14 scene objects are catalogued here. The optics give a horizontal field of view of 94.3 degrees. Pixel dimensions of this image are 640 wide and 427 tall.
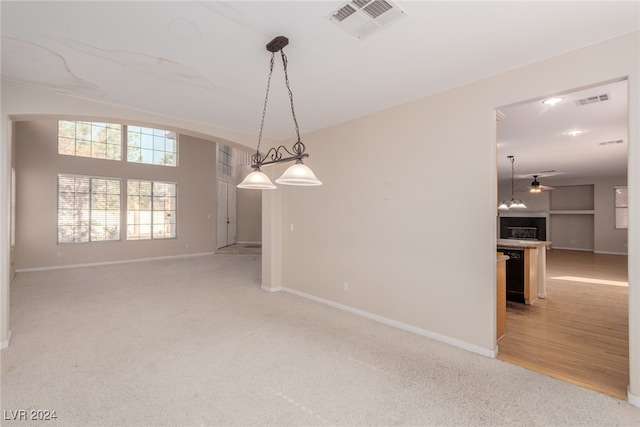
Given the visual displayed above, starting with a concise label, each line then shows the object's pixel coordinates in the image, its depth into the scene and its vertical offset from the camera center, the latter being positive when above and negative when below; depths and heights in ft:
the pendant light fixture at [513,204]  25.78 +0.97
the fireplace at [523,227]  37.93 -1.72
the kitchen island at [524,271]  14.73 -2.88
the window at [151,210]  27.37 +0.35
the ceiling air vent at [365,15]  6.14 +4.32
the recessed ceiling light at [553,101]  11.28 +4.39
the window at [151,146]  27.04 +6.41
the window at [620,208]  32.27 +0.70
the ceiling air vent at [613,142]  17.28 +4.33
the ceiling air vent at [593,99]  11.03 +4.39
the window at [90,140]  23.79 +6.19
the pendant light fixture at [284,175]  7.48 +1.15
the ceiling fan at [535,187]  27.55 +2.55
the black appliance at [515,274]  14.92 -3.05
